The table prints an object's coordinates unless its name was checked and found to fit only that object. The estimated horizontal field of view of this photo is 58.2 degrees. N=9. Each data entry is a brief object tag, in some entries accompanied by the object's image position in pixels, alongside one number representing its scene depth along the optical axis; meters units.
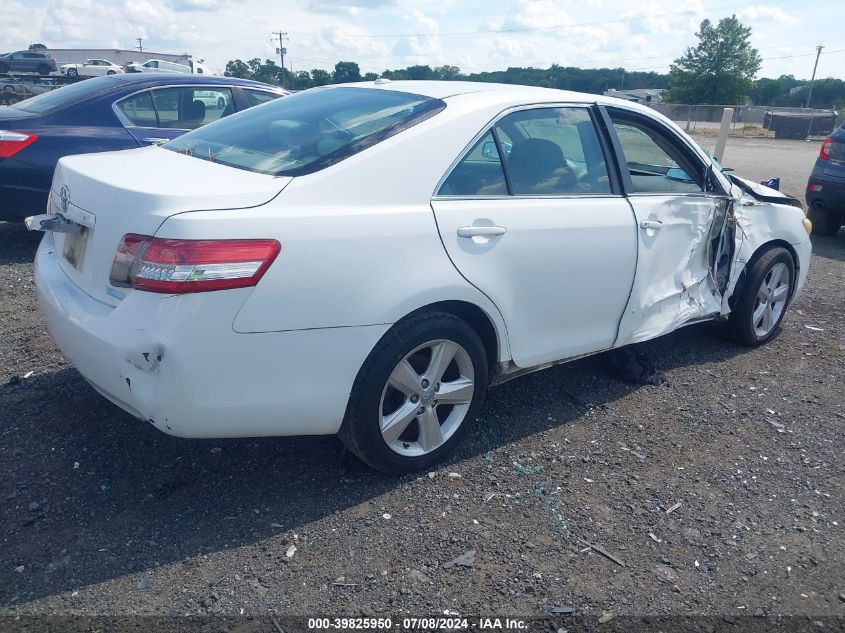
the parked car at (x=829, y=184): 9.29
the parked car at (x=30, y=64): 38.41
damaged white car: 2.78
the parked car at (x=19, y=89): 22.33
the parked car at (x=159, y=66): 31.12
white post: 12.32
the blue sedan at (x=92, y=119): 6.49
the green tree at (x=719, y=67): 71.75
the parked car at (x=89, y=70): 37.81
